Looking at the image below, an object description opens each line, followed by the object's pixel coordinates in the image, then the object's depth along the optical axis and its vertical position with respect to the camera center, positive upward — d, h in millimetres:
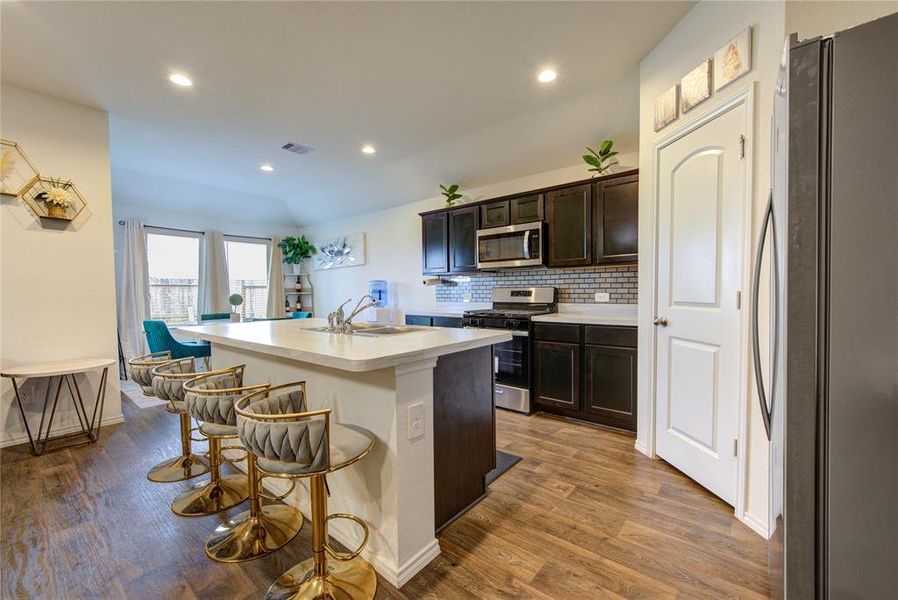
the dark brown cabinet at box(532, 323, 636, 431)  2979 -692
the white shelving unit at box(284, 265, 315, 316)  7258 -2
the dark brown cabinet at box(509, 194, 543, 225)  3760 +850
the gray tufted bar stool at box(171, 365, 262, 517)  1706 -664
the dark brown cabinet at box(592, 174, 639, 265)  3119 +606
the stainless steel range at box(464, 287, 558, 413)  3529 -533
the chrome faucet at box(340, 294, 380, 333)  2400 -204
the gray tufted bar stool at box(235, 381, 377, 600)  1274 -602
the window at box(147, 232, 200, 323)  5602 +295
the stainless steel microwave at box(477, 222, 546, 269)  3721 +477
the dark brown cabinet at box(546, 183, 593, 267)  3396 +615
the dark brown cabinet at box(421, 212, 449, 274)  4645 +635
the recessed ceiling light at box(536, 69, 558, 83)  2760 +1614
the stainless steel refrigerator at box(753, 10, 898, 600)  718 -54
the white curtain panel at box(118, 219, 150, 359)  5207 +25
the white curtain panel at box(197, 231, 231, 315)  6039 +296
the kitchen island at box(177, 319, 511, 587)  1537 -582
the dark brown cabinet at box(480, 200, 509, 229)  4043 +851
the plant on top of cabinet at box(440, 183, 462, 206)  4539 +1217
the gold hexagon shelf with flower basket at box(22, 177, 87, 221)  2955 +776
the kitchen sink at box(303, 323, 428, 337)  2381 -244
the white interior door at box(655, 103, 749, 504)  1972 -56
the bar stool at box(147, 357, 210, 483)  2049 -691
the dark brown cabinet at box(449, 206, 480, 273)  4328 +635
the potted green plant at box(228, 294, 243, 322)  6078 -98
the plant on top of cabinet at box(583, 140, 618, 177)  3234 +1170
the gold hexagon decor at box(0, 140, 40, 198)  2844 +967
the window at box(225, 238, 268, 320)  6492 +362
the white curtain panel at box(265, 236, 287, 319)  6852 +194
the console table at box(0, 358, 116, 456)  2748 -714
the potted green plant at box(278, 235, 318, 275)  6984 +832
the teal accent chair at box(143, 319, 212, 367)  4067 -477
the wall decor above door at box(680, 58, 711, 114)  2068 +1165
